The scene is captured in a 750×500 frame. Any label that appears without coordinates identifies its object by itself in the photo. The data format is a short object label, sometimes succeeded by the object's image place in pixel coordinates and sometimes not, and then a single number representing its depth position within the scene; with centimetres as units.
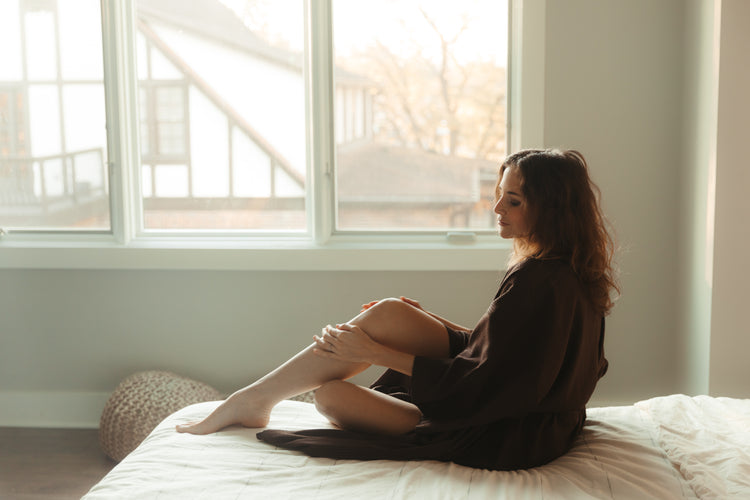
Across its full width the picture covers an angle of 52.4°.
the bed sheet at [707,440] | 158
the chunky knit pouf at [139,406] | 298
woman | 175
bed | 160
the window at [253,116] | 327
